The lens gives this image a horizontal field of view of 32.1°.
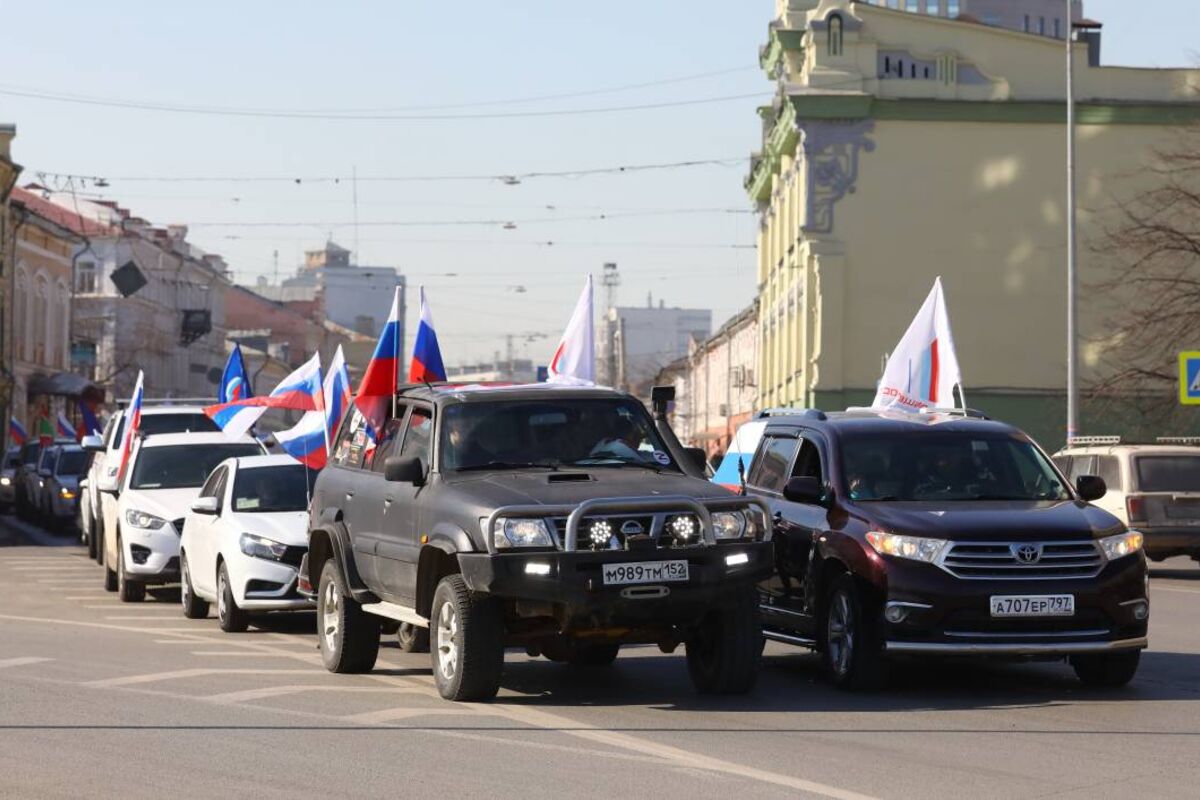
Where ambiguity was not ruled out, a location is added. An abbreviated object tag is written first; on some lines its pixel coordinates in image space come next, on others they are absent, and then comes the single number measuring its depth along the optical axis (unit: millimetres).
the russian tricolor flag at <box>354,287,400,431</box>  14406
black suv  11508
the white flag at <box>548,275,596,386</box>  21844
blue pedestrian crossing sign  33625
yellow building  54281
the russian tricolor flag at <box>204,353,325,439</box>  23500
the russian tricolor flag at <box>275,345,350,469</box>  20109
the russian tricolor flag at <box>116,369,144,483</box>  24959
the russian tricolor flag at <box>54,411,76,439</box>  59969
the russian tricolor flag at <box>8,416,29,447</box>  59188
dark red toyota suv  12250
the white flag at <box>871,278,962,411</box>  25500
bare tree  45219
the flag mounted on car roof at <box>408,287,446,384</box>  16844
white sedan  17484
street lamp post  40938
